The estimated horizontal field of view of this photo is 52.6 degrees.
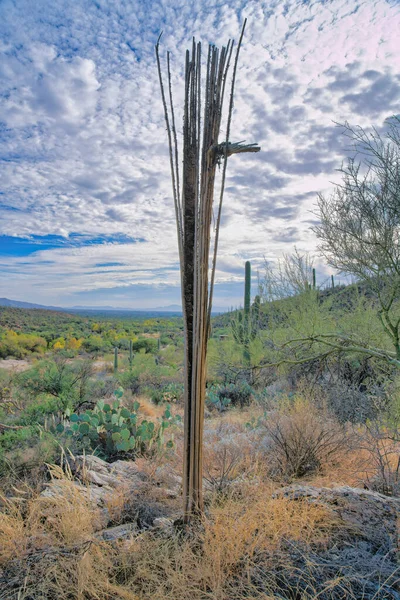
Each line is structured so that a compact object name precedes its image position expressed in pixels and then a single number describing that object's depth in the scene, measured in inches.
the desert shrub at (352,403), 268.8
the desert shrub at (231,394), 405.8
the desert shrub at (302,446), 173.1
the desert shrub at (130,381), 482.8
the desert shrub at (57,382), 327.9
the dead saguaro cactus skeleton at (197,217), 103.6
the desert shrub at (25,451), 159.6
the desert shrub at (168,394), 427.5
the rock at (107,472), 148.9
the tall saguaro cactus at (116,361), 678.5
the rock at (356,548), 87.9
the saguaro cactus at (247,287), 538.8
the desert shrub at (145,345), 913.5
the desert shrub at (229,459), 144.7
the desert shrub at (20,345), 793.6
